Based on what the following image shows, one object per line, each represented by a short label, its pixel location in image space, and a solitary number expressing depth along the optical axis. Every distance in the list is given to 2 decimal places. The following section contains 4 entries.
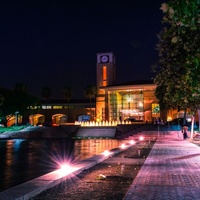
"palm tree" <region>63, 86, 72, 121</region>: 90.47
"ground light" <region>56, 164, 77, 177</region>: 9.54
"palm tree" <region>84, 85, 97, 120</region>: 85.49
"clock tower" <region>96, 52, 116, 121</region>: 72.13
